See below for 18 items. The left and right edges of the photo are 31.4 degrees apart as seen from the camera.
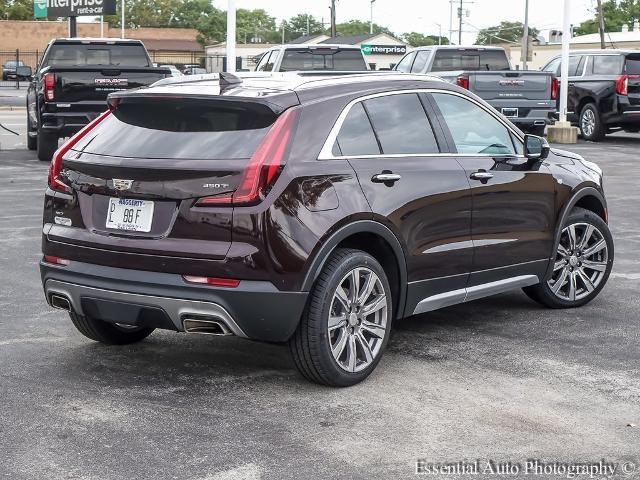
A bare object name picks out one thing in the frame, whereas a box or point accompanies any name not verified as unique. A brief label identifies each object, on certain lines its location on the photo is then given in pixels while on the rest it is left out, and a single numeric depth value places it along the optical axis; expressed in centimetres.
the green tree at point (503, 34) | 16514
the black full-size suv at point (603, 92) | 2409
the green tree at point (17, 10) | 10962
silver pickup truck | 2055
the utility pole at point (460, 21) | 12175
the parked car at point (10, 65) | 6744
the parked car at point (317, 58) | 2214
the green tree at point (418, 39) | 18812
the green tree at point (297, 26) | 18805
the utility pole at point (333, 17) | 9238
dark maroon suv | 564
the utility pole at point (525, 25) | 6588
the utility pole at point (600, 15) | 7488
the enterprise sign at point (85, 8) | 3148
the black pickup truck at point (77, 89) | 1714
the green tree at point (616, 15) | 13312
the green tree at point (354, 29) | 19325
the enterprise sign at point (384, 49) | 6844
